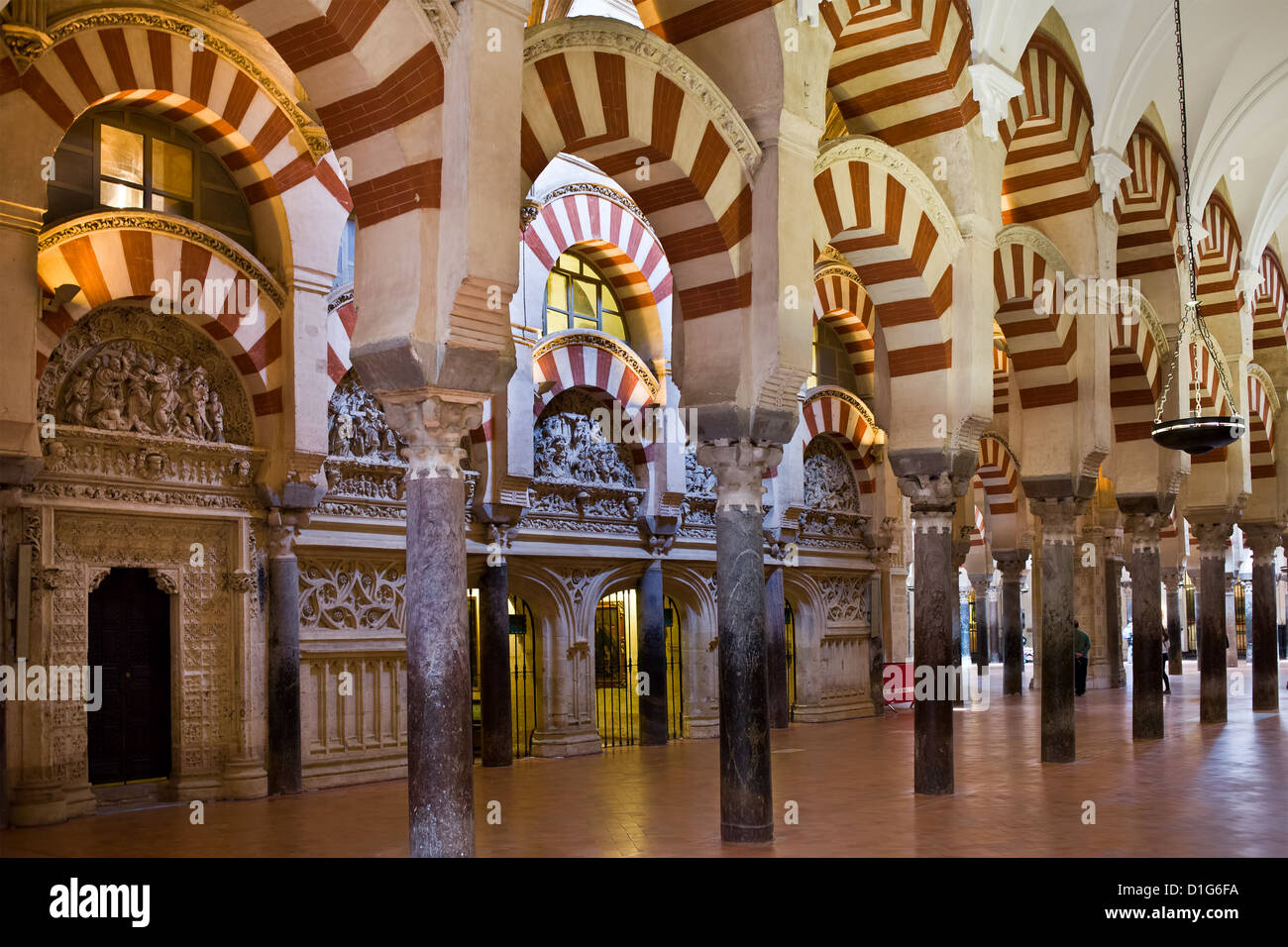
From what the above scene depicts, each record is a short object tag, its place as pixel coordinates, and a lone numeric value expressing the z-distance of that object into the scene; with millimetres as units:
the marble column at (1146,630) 10984
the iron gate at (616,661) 11867
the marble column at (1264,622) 13945
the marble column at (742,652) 6098
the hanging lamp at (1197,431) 8375
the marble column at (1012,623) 16922
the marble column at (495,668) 9688
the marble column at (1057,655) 9219
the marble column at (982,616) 22062
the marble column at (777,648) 12281
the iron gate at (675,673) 12273
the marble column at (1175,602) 23000
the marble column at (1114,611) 18453
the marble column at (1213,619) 12492
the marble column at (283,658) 8250
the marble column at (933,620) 7676
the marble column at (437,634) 4531
